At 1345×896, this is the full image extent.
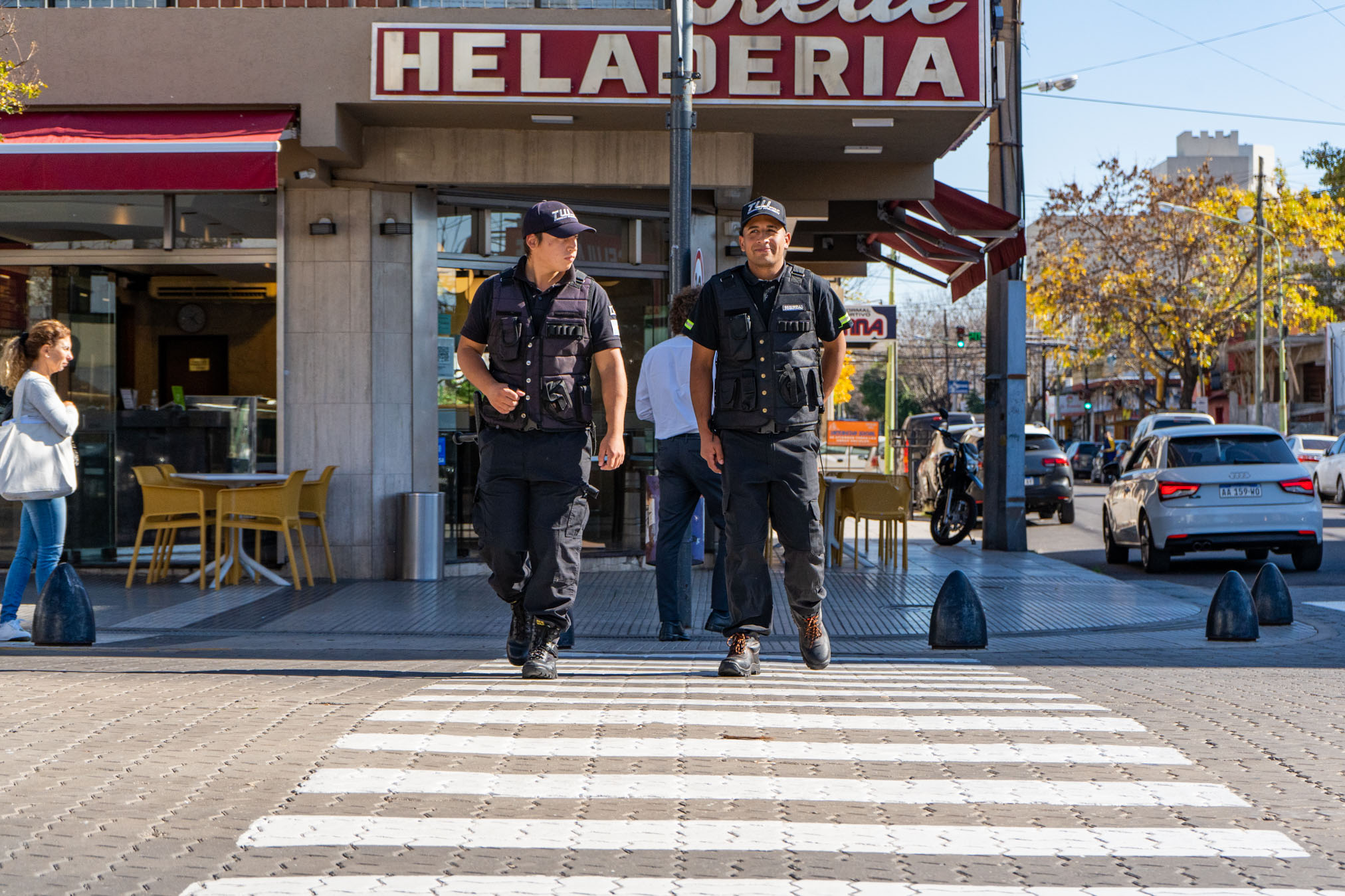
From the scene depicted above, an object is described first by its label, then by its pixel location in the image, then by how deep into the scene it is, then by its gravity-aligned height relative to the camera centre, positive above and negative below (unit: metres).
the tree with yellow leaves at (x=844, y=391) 53.81 +1.56
